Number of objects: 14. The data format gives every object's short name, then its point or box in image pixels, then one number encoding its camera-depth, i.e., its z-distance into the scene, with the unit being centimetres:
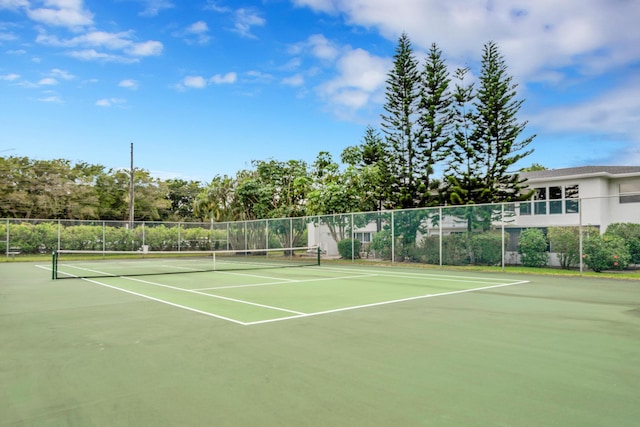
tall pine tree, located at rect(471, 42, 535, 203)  2531
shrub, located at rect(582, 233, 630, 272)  1404
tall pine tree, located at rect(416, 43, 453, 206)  2677
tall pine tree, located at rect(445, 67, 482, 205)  2572
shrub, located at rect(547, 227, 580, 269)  1466
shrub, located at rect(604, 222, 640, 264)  1389
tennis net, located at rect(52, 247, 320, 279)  1628
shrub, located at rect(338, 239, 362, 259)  2198
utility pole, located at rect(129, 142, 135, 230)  3566
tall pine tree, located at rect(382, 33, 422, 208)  2733
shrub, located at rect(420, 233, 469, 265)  1742
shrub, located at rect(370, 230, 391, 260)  2031
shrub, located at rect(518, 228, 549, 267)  1535
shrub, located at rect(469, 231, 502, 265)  1626
